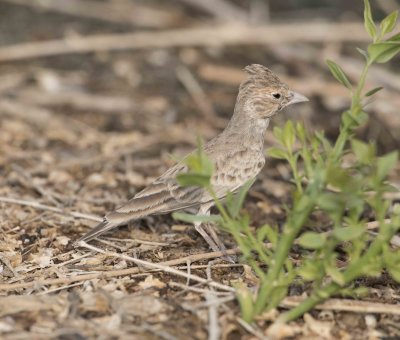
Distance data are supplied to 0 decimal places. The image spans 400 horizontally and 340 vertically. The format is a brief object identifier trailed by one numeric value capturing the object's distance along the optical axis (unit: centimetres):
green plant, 655
